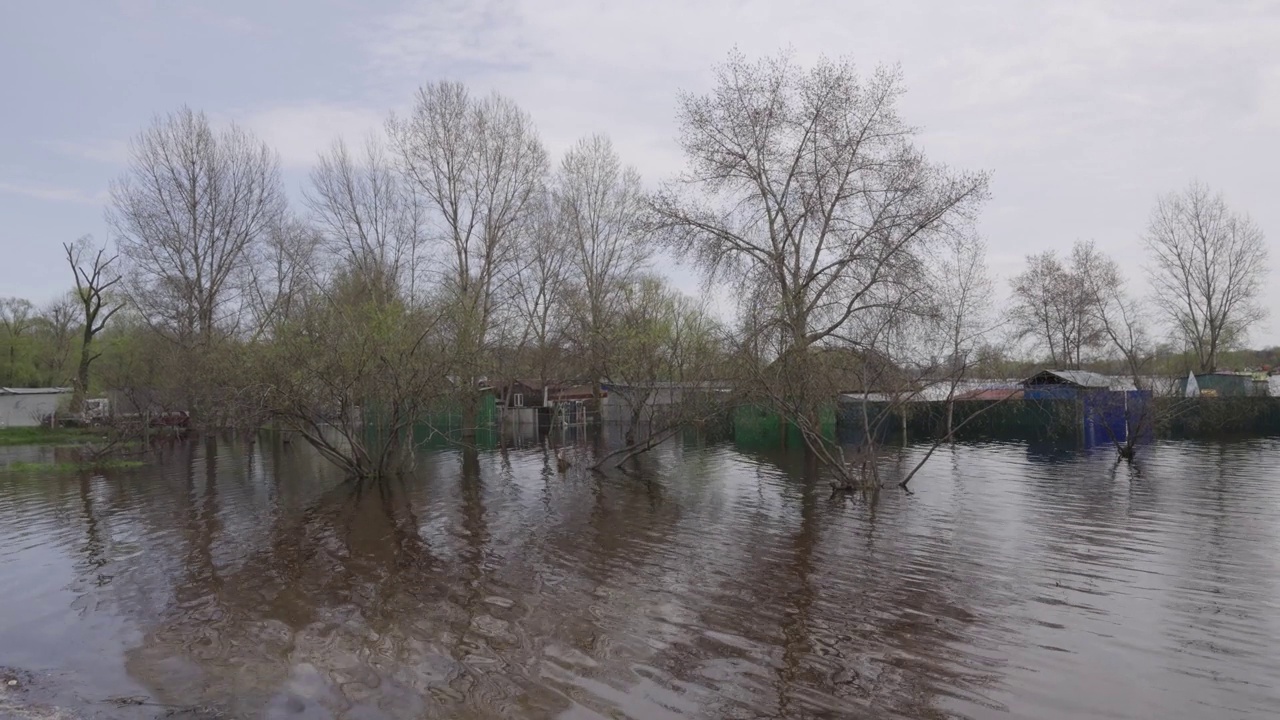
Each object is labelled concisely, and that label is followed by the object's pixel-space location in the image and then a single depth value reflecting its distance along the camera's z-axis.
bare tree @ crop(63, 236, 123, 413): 39.06
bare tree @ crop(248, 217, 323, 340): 36.78
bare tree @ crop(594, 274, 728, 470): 19.20
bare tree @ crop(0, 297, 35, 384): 59.67
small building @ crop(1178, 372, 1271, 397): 34.17
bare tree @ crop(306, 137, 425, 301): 38.09
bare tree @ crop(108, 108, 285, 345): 34.78
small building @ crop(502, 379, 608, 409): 51.59
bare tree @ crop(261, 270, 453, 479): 17.14
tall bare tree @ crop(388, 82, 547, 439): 35.94
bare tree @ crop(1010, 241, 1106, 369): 41.97
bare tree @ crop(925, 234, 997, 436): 15.65
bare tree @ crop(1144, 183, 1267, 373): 43.25
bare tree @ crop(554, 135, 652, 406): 41.25
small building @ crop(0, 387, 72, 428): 43.03
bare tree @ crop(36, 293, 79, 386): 53.28
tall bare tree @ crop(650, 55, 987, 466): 19.23
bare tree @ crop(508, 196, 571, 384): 39.25
